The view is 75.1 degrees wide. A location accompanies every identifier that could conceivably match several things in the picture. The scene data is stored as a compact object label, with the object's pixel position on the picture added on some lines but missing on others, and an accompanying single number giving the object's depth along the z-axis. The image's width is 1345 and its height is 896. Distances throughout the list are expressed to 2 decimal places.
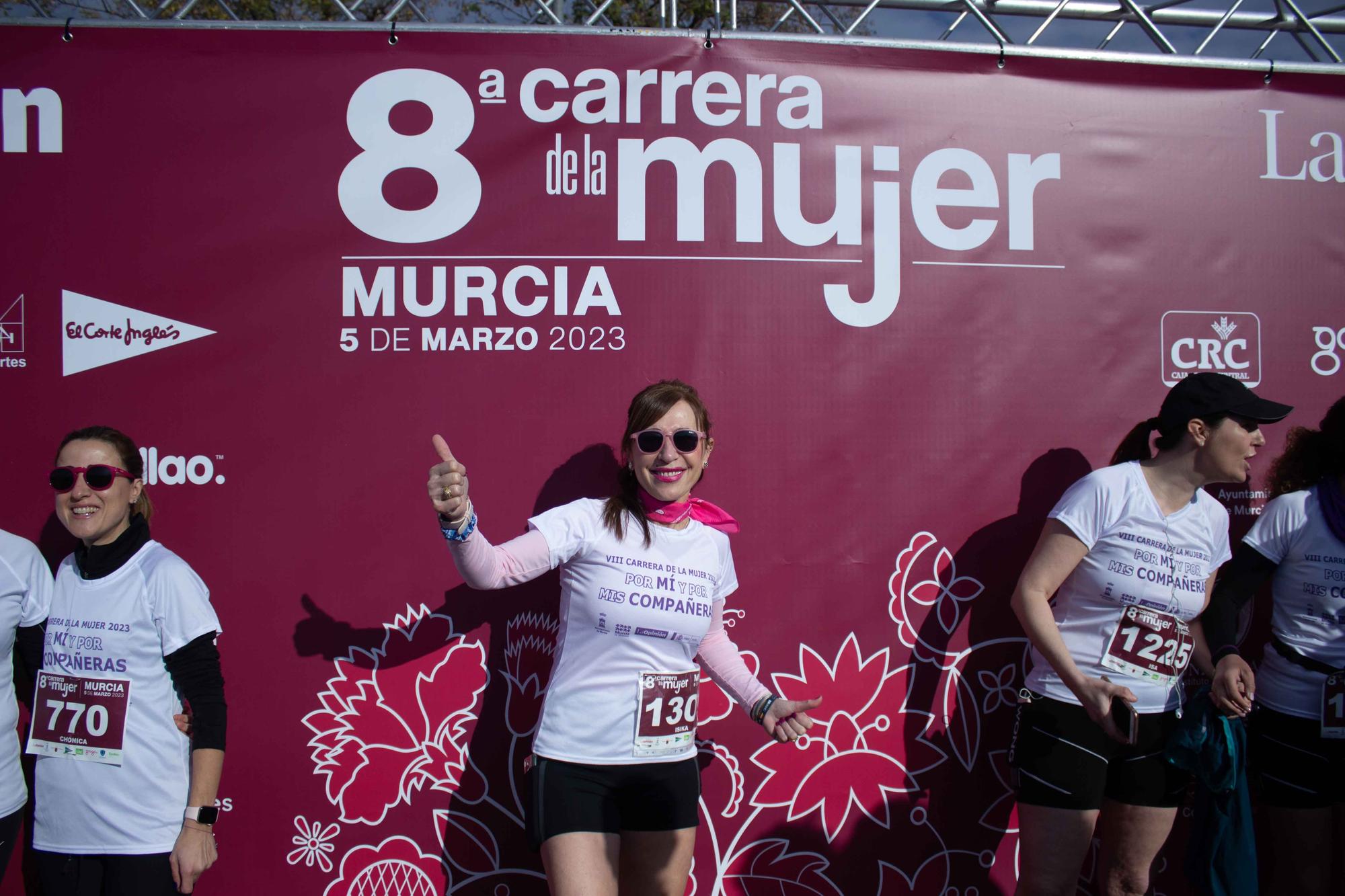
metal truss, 3.16
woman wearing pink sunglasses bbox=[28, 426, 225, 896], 2.35
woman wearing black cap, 2.67
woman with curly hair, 2.81
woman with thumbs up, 2.32
